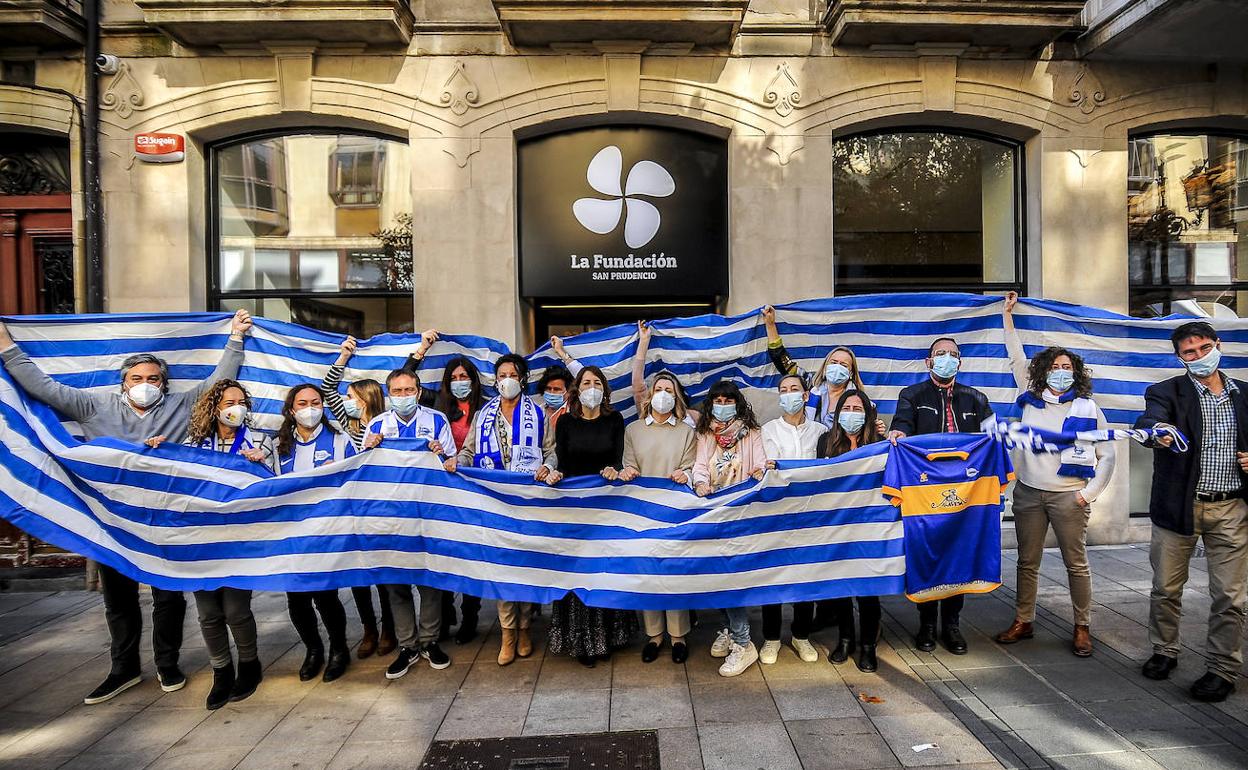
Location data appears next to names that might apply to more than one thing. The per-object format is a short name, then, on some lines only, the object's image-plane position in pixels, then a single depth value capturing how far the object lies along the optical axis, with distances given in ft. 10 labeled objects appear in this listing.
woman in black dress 16.89
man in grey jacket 16.15
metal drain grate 12.73
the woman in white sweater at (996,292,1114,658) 16.71
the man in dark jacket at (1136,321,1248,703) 14.83
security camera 25.73
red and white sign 26.08
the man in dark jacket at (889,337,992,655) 17.37
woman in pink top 16.60
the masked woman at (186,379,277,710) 15.65
